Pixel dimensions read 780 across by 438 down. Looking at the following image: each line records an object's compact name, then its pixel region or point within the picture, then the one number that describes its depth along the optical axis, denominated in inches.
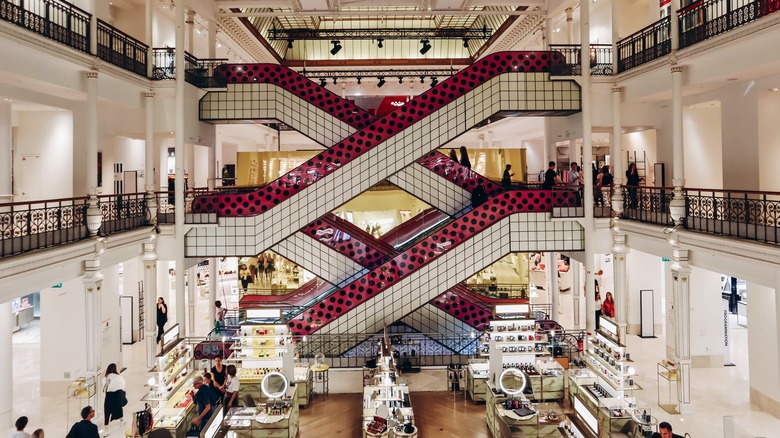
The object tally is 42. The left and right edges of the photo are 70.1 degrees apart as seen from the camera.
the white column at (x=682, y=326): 429.7
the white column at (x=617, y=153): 513.0
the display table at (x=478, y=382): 473.4
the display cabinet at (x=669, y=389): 438.3
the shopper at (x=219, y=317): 586.9
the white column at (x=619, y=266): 512.7
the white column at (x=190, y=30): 608.4
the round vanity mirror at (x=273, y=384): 428.1
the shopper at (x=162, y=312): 613.6
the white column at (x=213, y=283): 676.1
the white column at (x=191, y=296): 669.9
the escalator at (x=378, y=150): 548.1
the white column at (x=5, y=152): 442.0
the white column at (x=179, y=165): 520.4
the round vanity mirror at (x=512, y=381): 422.2
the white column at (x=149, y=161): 506.6
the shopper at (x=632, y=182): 530.3
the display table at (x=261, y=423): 377.4
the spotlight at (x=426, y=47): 797.9
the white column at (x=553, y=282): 663.8
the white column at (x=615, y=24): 524.5
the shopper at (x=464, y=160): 624.6
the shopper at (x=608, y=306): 580.1
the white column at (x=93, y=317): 406.3
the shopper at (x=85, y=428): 321.4
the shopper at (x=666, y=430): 286.8
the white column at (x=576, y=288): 687.7
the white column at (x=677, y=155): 425.7
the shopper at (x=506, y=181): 615.5
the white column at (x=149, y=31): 505.4
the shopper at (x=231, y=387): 418.0
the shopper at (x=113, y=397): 410.6
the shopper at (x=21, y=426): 313.6
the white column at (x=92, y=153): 411.8
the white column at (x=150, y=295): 511.2
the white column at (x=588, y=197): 530.9
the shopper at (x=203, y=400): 373.7
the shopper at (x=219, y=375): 419.8
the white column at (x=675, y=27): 428.9
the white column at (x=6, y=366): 415.5
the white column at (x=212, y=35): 628.4
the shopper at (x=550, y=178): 566.8
